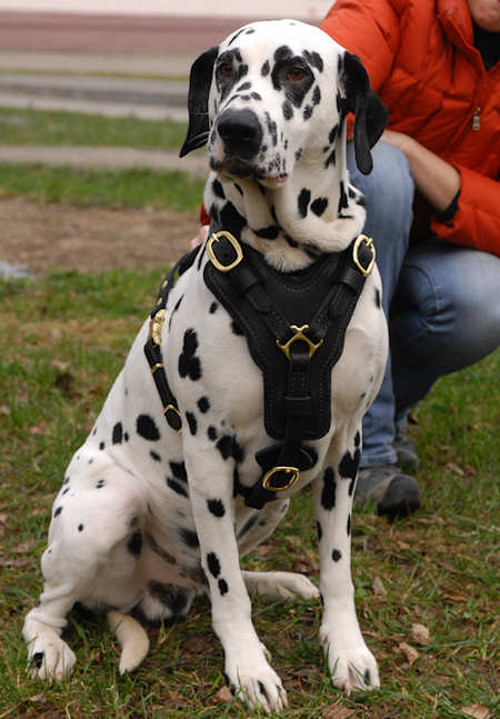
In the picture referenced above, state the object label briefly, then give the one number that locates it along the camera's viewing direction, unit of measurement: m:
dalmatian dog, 2.52
